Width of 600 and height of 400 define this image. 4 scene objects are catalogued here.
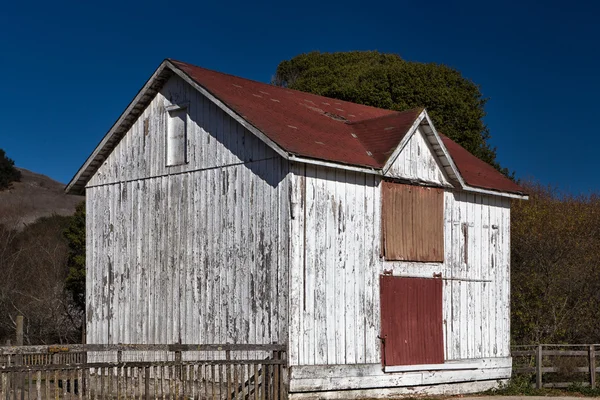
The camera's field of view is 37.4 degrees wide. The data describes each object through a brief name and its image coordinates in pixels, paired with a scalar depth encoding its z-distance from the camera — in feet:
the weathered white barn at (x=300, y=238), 59.98
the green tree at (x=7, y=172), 250.16
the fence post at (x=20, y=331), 69.82
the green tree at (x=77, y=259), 115.24
